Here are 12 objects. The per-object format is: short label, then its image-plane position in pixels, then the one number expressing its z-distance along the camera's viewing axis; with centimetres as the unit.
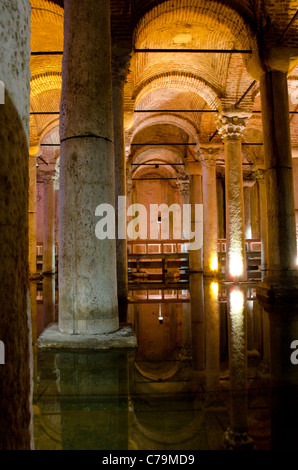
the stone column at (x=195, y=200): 1529
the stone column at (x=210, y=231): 1280
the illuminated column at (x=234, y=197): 1016
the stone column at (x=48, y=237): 1459
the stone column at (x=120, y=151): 662
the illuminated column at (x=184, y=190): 1918
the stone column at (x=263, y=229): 1431
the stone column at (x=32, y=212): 1200
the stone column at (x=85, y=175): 348
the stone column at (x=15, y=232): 95
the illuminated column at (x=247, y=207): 1969
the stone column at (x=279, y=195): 691
